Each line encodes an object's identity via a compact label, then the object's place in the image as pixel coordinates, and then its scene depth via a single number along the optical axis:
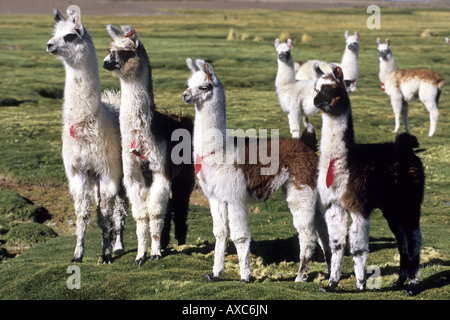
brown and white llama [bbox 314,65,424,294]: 6.31
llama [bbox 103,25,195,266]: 7.70
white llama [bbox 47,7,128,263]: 7.82
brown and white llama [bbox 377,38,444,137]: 19.67
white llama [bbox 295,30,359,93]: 21.06
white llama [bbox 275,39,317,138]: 17.19
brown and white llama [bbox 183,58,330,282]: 6.91
